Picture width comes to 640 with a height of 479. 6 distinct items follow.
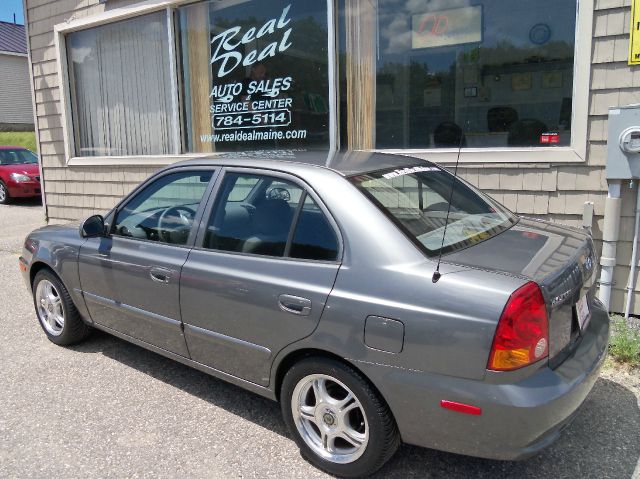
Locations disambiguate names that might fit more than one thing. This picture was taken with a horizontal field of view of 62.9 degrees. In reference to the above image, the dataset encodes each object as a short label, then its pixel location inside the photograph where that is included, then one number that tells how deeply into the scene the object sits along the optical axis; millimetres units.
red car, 12898
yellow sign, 4016
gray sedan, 2047
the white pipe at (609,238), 4191
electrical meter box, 3924
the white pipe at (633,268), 4195
